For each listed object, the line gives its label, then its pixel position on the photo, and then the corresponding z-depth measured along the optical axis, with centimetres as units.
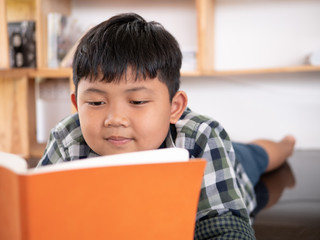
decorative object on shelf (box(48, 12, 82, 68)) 227
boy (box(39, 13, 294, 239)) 81
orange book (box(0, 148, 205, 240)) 50
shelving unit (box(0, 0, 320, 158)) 214
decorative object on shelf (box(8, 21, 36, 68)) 235
